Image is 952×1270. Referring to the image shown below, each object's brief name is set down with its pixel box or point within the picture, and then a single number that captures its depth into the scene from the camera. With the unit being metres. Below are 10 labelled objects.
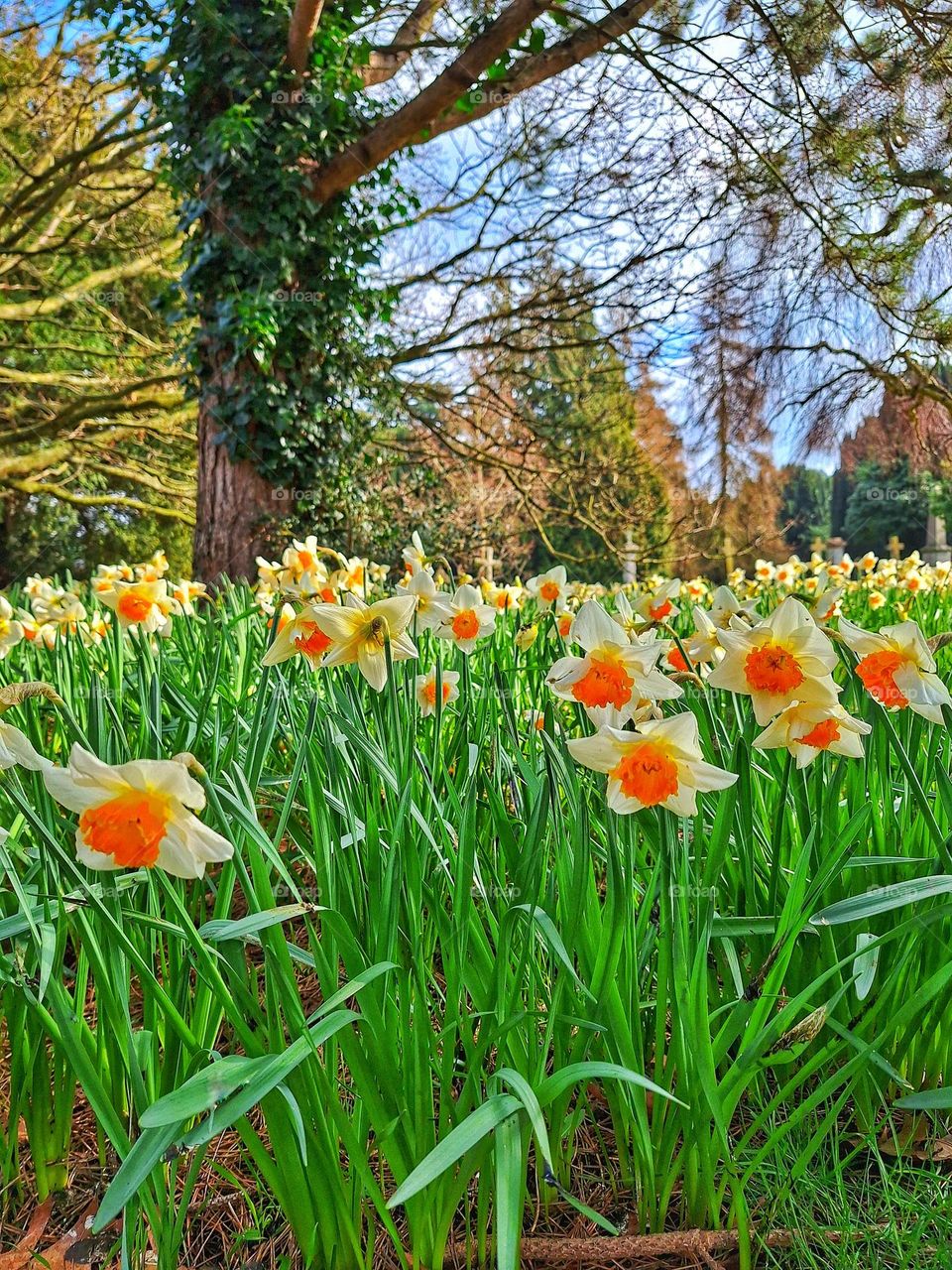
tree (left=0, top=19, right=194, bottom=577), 7.35
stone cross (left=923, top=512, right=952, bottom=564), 13.35
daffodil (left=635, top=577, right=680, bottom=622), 1.60
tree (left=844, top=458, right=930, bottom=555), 21.42
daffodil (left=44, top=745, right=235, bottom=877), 0.72
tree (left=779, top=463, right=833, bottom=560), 26.80
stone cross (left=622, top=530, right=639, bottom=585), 6.63
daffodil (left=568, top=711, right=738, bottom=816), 0.83
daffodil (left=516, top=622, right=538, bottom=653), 1.72
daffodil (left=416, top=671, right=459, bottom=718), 1.42
